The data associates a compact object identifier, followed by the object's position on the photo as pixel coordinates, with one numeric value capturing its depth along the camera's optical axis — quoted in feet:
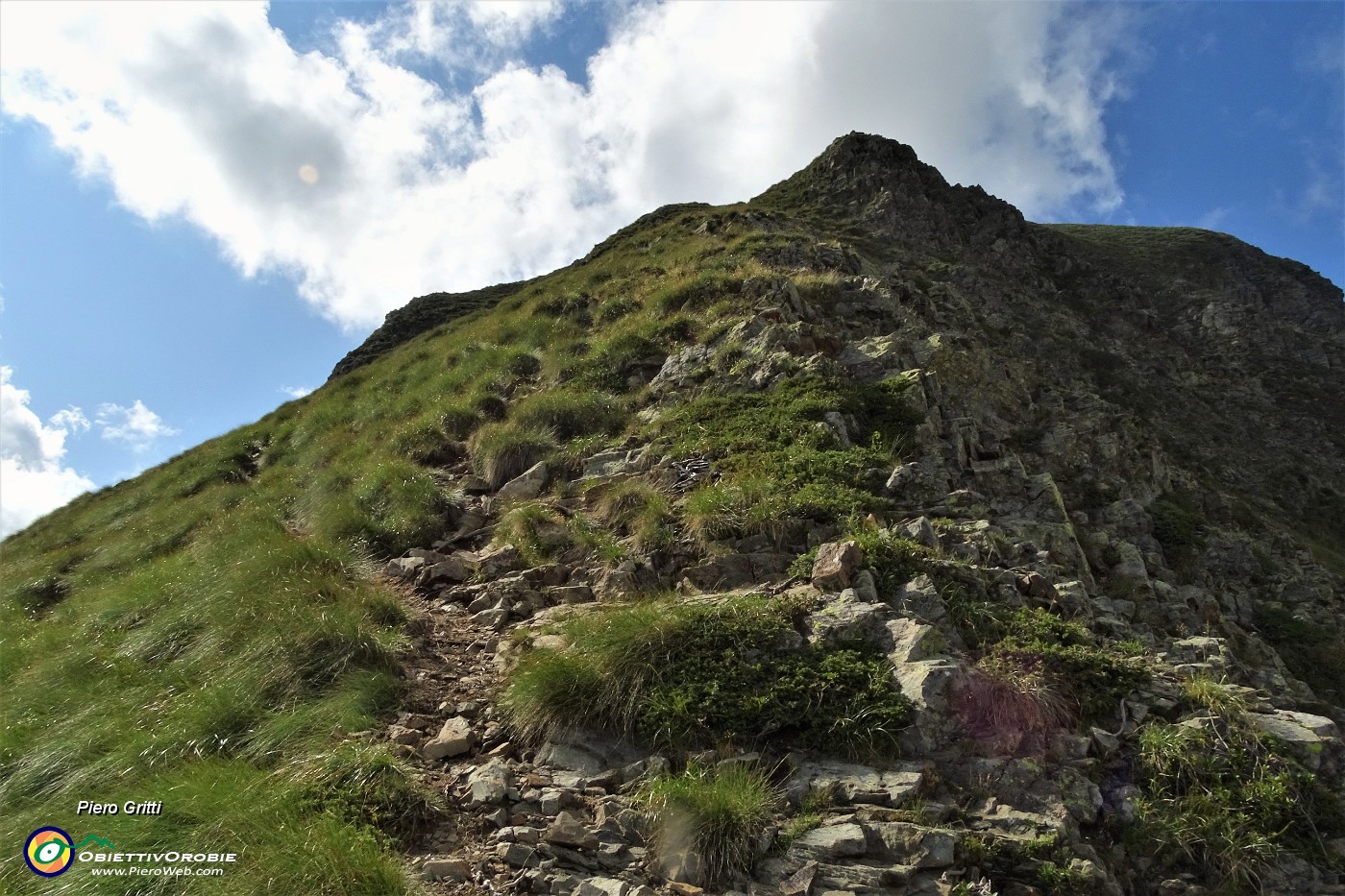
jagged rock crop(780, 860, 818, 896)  14.49
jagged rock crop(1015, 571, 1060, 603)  23.29
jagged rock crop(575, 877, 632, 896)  14.61
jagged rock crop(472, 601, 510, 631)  26.94
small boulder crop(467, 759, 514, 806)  17.31
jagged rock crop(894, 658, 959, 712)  18.37
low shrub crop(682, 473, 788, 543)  27.45
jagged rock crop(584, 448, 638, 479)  36.35
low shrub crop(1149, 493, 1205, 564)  38.65
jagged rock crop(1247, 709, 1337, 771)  17.22
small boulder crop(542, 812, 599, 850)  16.01
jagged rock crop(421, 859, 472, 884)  15.10
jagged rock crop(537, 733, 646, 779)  18.39
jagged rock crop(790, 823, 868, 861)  15.23
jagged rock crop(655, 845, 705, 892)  15.03
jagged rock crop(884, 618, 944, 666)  19.71
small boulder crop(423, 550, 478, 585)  30.83
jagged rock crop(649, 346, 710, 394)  43.21
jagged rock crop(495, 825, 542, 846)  16.15
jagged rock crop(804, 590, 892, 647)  20.74
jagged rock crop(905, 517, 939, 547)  25.38
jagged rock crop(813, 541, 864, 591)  23.04
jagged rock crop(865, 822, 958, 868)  14.96
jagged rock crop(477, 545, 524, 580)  30.32
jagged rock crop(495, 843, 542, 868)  15.66
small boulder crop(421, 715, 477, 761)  19.17
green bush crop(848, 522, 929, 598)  23.08
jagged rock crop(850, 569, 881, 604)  22.25
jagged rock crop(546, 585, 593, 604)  27.14
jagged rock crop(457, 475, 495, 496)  39.68
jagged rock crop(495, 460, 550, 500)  37.37
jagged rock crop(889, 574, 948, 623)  21.45
